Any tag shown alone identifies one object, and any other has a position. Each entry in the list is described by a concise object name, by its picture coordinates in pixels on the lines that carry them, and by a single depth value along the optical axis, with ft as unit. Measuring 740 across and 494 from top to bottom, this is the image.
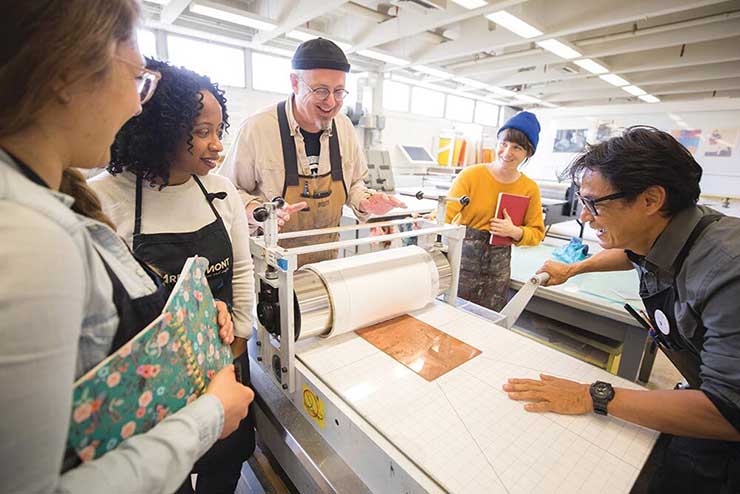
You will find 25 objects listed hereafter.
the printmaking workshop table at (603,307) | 6.00
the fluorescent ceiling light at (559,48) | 11.40
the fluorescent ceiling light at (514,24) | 9.14
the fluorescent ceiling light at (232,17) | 9.69
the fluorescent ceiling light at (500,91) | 20.32
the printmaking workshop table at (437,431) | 2.26
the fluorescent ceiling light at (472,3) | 8.14
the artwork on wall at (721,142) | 16.12
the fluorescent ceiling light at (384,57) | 13.39
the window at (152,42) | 12.15
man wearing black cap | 4.82
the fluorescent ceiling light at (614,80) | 16.16
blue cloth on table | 7.87
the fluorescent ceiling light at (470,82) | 18.21
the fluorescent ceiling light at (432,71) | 15.78
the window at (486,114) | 26.70
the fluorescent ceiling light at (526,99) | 21.98
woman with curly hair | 3.03
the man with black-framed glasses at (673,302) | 2.40
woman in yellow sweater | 5.86
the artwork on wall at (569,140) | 19.21
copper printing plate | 3.29
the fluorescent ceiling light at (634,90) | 18.56
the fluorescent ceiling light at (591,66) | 13.82
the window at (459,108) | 24.04
